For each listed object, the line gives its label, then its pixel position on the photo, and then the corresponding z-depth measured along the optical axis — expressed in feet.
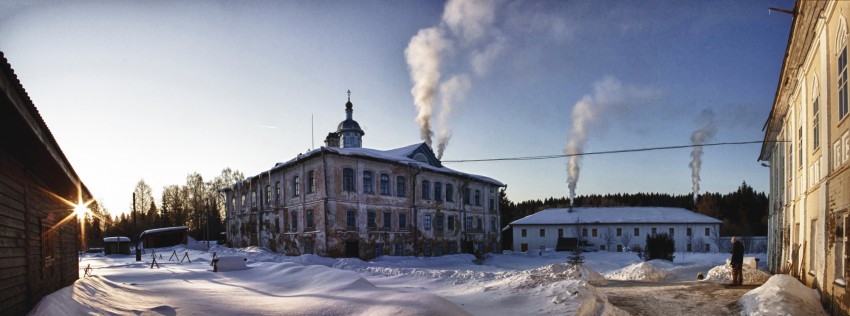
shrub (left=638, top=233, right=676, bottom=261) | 97.66
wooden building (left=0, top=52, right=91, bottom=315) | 19.08
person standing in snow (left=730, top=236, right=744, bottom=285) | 45.09
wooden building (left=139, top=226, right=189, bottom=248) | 147.74
